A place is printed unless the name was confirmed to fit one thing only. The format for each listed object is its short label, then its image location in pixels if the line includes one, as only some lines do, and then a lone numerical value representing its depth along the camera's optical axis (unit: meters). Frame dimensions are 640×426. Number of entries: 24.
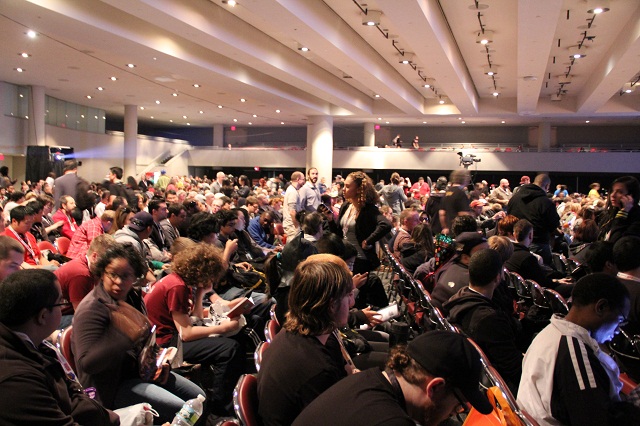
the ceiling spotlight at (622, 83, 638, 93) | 16.41
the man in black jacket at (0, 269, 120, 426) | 1.87
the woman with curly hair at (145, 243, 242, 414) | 3.60
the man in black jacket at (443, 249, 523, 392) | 2.98
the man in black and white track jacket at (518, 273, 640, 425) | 2.21
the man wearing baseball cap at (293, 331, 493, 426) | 1.63
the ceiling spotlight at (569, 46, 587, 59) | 12.61
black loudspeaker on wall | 17.66
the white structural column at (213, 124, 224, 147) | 32.38
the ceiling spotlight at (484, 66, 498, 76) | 15.12
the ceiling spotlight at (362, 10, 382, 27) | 10.24
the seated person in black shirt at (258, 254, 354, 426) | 2.07
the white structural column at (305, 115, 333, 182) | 21.94
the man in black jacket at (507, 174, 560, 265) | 6.31
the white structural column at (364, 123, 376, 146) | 27.34
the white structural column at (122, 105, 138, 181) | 23.36
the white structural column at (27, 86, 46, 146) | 18.95
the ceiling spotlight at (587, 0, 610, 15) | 9.28
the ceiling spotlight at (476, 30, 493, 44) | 11.54
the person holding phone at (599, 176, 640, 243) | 5.26
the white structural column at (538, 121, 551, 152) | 25.75
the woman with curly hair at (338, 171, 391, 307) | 5.96
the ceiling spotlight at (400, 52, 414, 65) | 13.66
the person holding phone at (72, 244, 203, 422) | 2.75
